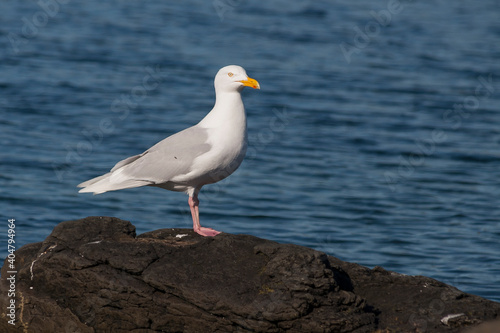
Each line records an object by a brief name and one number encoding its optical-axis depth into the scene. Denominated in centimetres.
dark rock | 1400
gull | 1706
